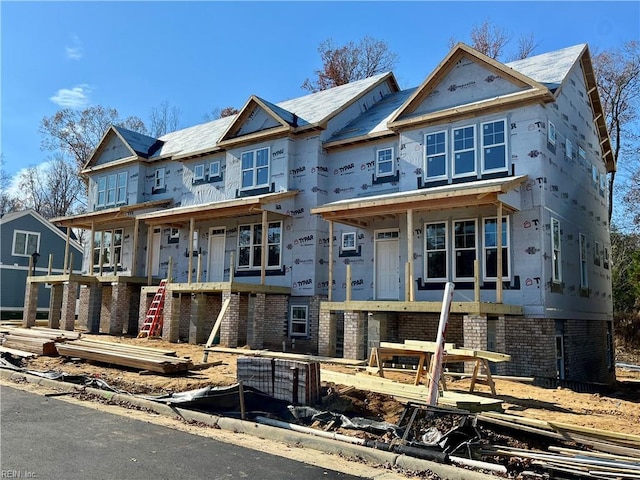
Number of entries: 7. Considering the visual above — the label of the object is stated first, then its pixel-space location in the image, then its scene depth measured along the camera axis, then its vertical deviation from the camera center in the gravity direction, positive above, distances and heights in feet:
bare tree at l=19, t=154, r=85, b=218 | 169.89 +35.56
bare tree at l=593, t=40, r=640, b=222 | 107.96 +45.17
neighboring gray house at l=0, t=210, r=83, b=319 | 109.70 +11.59
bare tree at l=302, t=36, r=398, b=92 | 133.08 +60.68
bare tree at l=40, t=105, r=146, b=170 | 147.23 +47.31
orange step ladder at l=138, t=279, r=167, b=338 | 68.33 -0.86
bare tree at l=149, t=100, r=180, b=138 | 159.98 +52.60
